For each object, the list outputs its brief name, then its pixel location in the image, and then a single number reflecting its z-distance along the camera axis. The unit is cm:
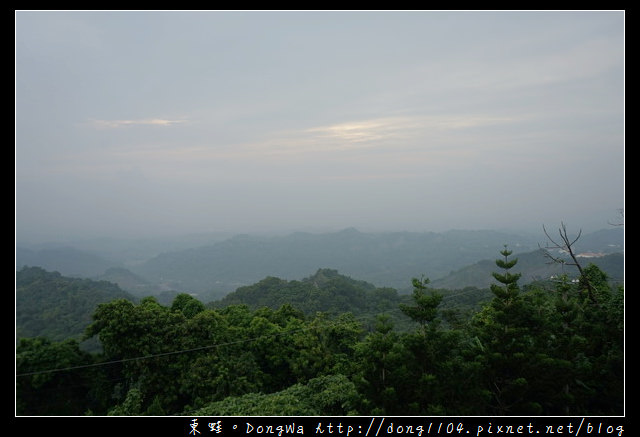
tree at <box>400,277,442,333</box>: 1023
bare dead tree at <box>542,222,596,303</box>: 1170
